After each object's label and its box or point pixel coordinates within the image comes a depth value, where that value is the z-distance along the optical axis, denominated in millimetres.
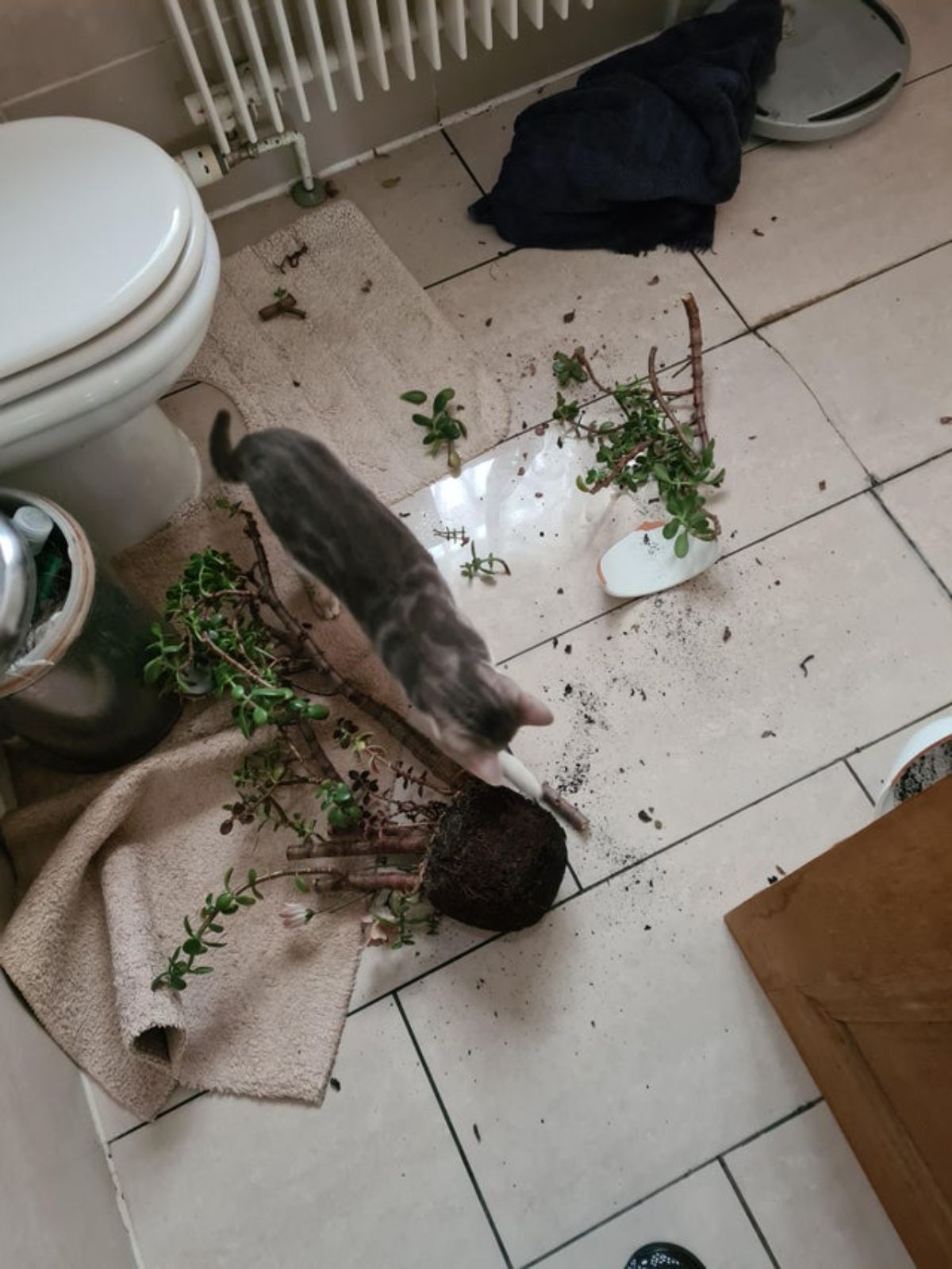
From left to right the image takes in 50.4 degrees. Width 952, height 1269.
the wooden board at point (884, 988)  886
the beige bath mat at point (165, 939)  1314
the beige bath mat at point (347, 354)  1702
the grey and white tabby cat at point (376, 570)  1132
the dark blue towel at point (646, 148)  1750
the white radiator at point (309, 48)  1550
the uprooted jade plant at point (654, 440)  1576
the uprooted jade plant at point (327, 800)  1292
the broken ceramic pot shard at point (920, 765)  1268
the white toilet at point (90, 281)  1173
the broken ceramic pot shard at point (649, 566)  1558
